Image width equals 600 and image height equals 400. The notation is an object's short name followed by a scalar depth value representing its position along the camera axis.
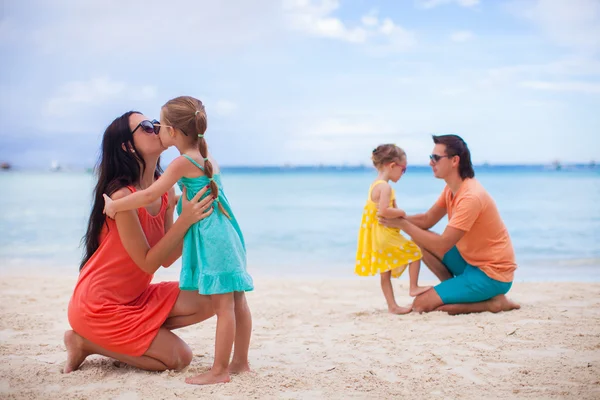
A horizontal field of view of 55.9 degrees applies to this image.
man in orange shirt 4.89
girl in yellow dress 5.08
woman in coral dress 3.30
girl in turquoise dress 3.16
